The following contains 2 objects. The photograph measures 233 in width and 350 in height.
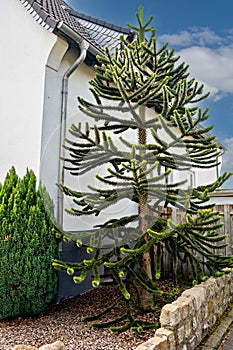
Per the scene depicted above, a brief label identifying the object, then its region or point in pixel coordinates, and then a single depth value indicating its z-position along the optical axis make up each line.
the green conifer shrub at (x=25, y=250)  5.02
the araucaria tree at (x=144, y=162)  4.96
